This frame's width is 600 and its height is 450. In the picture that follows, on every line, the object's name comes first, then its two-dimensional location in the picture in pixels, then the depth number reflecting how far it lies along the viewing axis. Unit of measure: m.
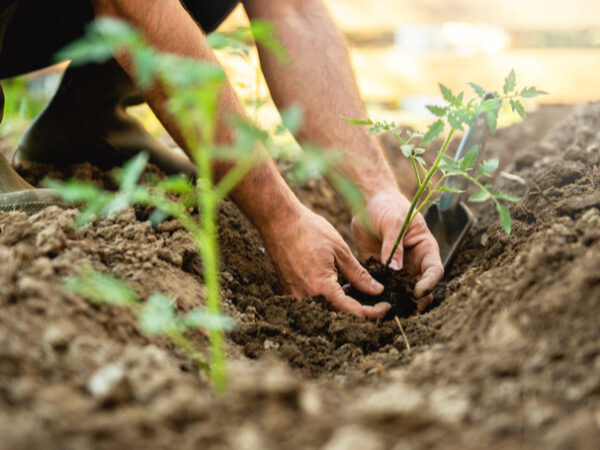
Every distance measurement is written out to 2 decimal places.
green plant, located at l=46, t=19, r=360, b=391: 0.76
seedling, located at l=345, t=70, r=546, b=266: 1.27
